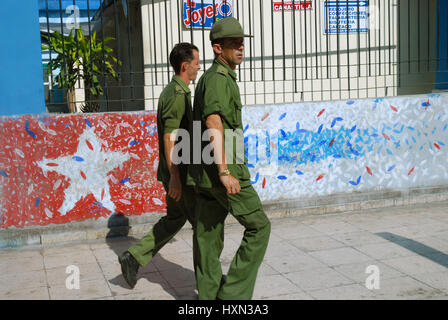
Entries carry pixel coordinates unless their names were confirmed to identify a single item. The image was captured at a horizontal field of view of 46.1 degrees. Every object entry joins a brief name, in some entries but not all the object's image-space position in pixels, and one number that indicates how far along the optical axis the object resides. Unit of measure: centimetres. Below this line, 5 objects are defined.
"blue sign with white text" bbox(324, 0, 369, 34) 773
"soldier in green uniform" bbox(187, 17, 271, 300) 327
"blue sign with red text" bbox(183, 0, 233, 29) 691
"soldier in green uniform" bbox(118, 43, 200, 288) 389
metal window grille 737
